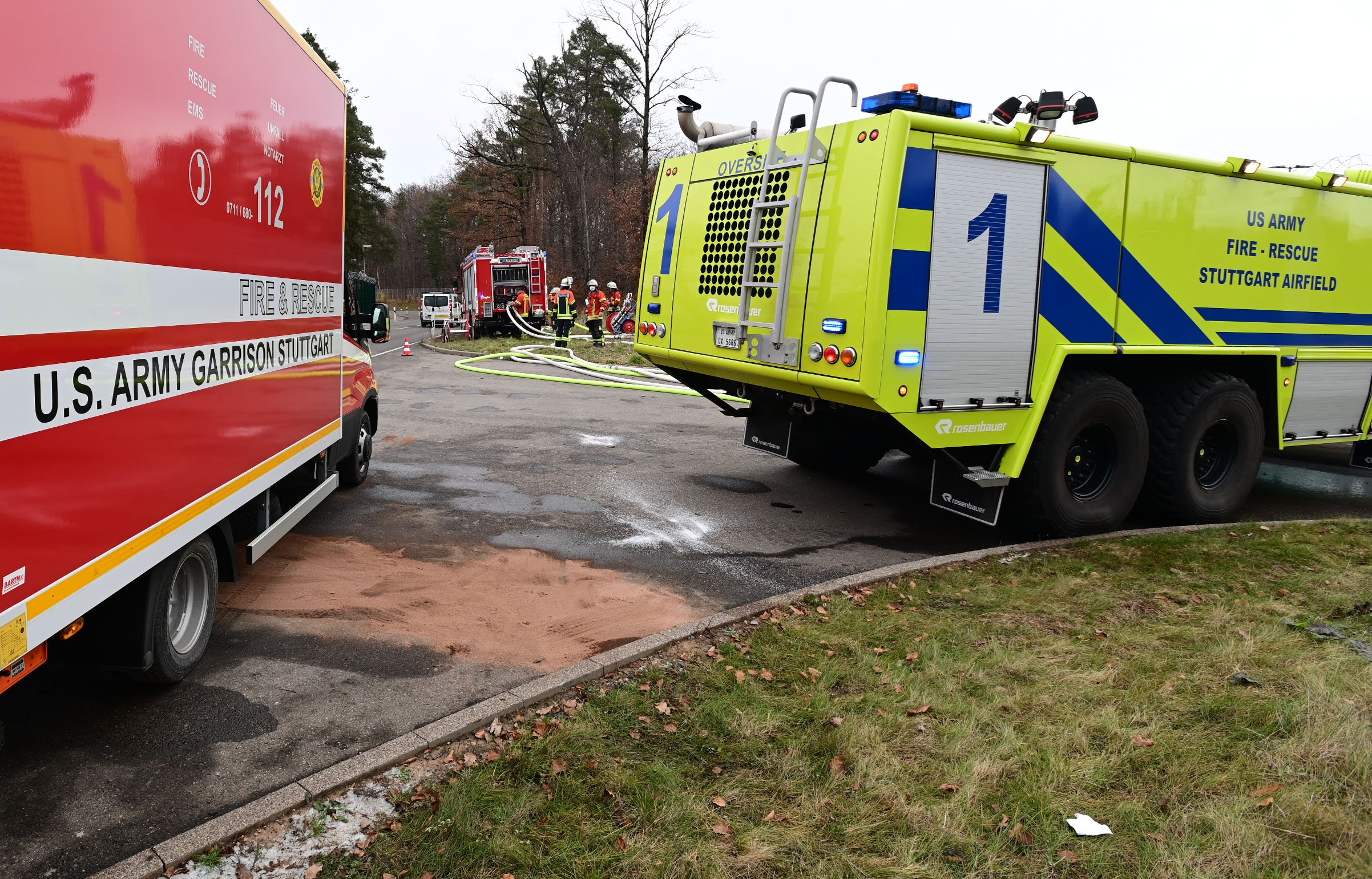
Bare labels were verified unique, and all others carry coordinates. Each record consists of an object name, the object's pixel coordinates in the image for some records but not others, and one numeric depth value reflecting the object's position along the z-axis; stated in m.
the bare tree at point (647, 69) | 44.81
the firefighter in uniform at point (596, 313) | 25.16
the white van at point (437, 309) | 45.88
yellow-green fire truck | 5.84
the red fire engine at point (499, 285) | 32.59
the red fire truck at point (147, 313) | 2.68
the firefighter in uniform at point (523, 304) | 30.98
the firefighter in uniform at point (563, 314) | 24.17
